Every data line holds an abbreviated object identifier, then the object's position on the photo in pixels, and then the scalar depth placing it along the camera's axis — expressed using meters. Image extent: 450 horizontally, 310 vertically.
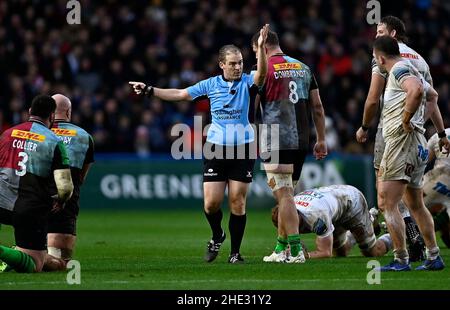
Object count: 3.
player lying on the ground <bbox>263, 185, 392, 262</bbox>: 12.66
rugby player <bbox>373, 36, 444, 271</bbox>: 10.47
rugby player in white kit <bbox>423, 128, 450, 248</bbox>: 13.81
